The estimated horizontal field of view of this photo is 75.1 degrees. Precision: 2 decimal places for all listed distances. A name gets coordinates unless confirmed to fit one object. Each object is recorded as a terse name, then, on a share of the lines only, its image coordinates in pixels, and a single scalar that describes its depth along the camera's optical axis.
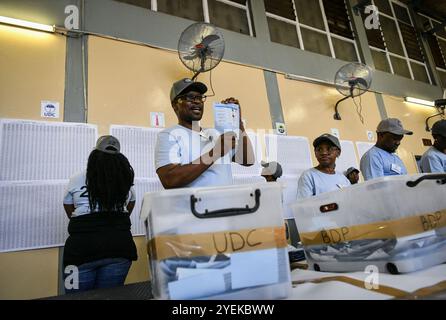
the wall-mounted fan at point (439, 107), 4.61
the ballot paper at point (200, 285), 0.57
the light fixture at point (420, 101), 4.57
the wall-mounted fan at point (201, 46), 2.50
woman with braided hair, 1.31
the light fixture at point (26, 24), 2.16
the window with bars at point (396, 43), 4.77
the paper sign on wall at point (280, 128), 3.15
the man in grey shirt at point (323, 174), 1.95
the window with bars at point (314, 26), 3.78
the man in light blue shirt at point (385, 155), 1.95
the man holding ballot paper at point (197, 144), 1.00
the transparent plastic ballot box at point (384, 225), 0.73
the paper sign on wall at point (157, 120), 2.50
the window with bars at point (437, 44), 5.56
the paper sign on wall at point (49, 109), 2.12
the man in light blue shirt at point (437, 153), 2.09
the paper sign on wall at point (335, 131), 3.58
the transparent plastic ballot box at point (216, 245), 0.59
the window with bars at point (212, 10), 2.98
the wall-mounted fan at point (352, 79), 3.45
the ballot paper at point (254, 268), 0.60
